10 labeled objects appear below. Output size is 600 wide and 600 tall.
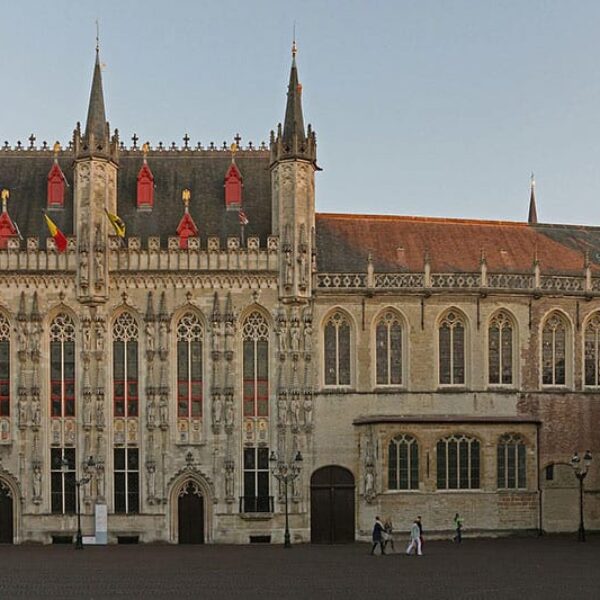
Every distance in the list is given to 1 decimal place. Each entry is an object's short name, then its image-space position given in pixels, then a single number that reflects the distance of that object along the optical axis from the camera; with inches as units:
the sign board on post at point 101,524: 2331.4
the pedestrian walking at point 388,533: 2048.4
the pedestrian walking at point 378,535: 1977.1
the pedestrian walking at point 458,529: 2268.7
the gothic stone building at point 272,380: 2359.7
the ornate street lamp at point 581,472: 2253.9
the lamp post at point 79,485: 2202.3
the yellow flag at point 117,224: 2377.1
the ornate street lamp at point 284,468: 2330.2
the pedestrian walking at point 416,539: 1951.3
